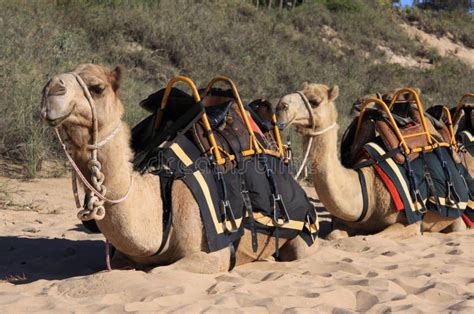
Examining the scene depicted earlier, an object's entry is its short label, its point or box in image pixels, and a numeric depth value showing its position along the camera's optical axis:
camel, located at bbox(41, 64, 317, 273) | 7.52
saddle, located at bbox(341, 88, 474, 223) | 13.27
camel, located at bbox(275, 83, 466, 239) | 11.84
